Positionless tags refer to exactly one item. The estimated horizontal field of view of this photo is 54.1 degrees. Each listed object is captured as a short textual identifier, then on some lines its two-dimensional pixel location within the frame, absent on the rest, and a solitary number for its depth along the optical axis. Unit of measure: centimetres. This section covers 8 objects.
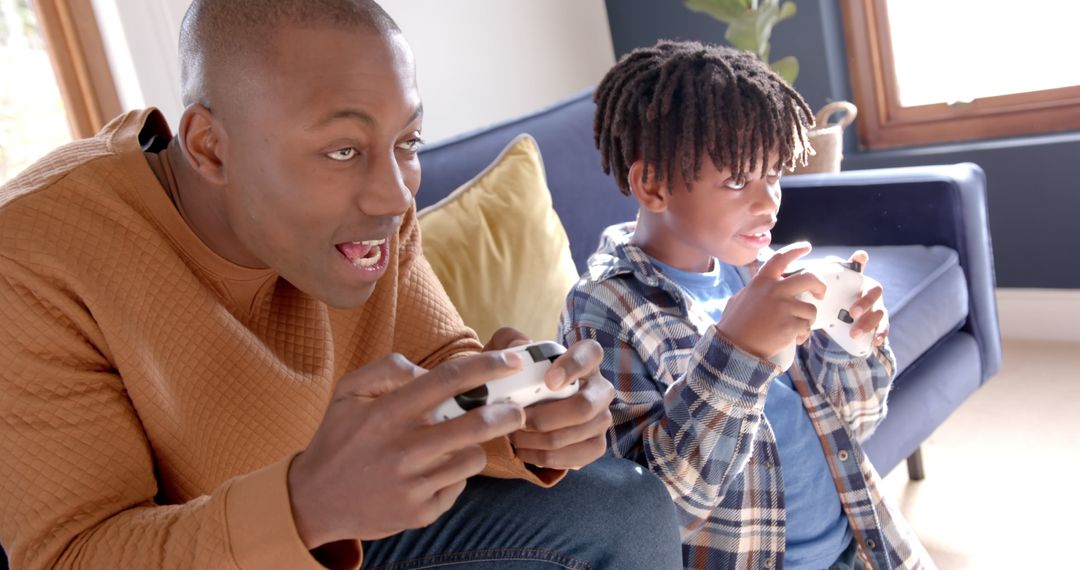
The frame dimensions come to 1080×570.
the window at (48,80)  204
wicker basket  253
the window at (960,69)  283
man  96
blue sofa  193
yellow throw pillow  166
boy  128
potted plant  275
